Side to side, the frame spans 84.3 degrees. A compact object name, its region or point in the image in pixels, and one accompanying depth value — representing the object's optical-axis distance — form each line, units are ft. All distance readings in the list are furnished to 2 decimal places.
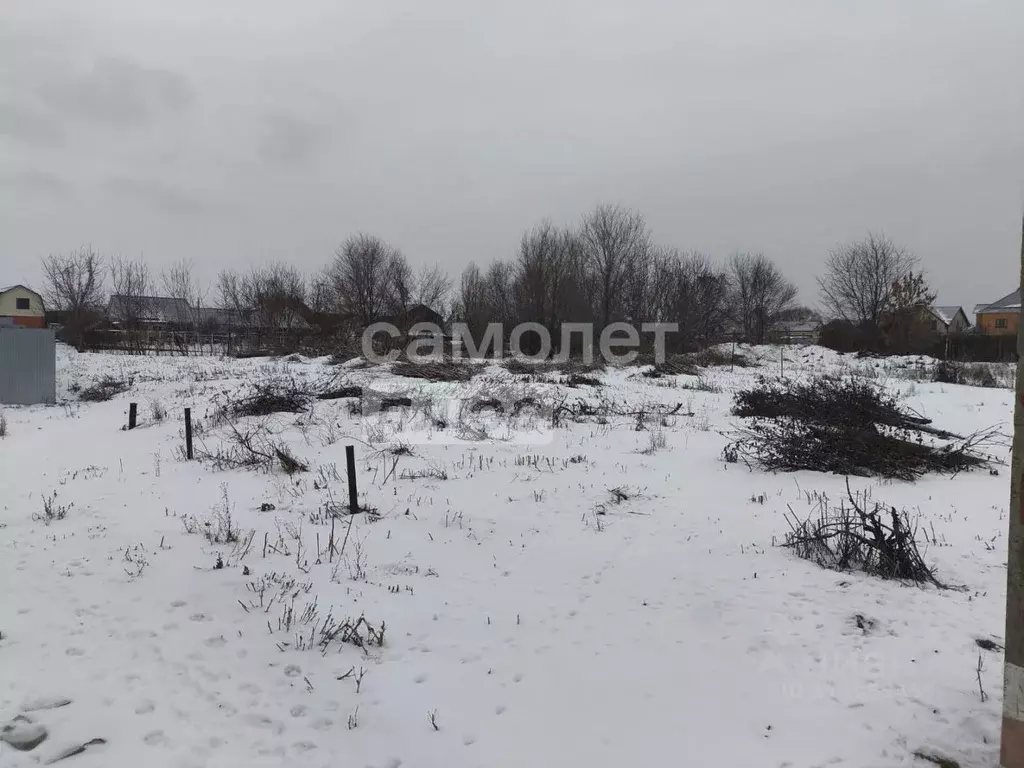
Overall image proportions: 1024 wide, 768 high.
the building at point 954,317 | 173.93
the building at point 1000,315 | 159.53
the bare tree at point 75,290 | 108.78
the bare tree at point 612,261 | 119.24
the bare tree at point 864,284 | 131.64
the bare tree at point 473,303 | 115.81
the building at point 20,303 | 152.87
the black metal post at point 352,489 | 19.75
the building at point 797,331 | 147.33
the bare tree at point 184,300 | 138.92
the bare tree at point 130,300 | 112.27
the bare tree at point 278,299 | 117.61
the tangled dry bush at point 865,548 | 13.82
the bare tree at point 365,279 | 119.65
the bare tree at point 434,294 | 130.21
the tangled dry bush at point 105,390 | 54.49
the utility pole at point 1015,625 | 5.39
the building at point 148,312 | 109.19
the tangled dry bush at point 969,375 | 59.82
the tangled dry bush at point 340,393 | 46.10
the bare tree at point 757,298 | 159.94
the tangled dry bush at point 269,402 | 40.50
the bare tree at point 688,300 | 118.62
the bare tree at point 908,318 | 105.81
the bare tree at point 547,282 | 115.03
